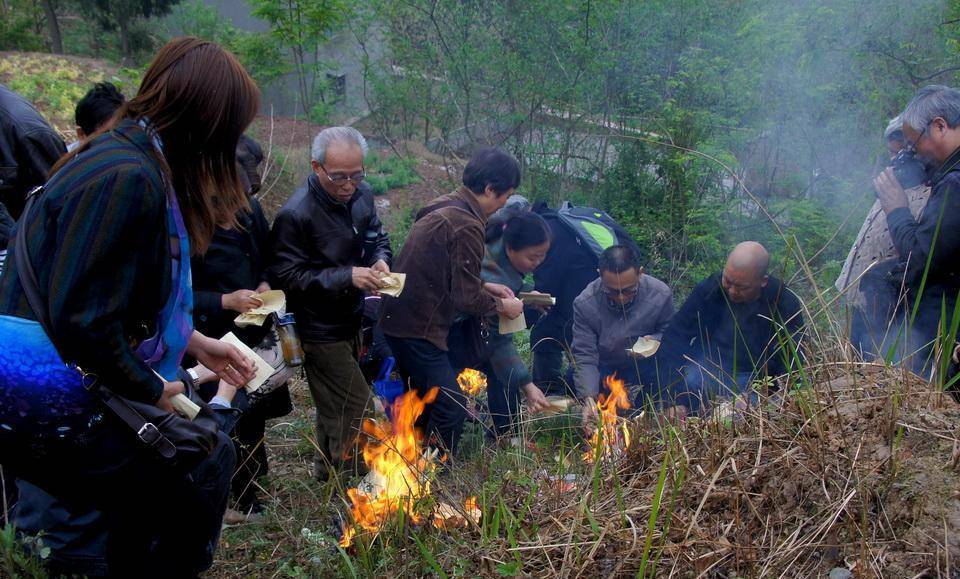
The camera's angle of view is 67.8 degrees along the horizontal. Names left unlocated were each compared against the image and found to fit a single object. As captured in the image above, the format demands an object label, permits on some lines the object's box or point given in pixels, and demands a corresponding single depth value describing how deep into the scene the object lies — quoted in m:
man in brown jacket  4.25
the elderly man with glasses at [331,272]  3.95
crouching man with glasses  5.16
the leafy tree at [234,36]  10.45
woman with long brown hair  1.87
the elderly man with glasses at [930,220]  3.41
